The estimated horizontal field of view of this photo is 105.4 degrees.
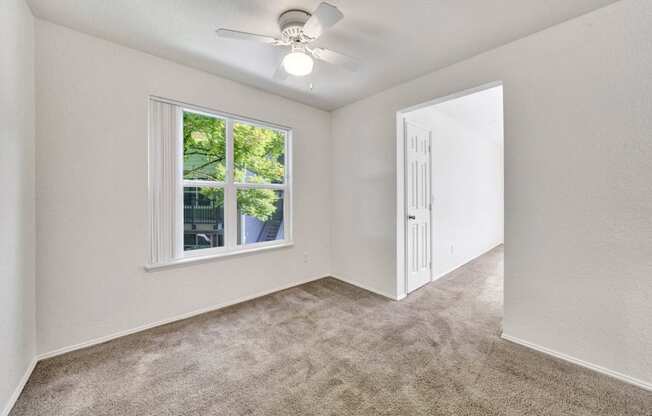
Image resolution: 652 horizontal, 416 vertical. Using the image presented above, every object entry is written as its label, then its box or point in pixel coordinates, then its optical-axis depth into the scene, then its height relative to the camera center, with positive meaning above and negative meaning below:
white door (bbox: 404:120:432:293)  3.10 +0.03
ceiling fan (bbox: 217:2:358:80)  1.48 +1.16
